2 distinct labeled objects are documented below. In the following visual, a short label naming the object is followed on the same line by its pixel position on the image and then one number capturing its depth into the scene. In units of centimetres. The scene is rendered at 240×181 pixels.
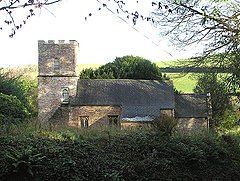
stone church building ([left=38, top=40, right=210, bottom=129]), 3997
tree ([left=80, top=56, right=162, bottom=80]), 4881
